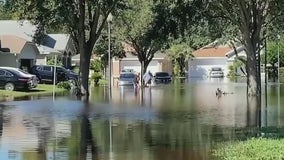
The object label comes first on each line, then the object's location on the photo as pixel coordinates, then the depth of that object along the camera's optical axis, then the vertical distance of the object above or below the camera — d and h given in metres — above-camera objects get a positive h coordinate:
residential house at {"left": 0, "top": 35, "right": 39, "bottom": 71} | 60.47 +2.58
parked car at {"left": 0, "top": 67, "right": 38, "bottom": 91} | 42.53 -0.09
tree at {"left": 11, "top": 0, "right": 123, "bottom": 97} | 35.31 +3.58
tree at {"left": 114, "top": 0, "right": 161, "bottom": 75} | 68.06 +5.57
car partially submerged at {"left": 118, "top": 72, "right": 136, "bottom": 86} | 61.56 -0.08
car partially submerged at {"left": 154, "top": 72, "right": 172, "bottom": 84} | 79.19 +0.13
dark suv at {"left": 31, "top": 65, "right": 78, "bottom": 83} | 54.75 +0.39
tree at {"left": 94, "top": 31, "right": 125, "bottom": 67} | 75.94 +3.56
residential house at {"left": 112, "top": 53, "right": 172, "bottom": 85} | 97.16 +2.15
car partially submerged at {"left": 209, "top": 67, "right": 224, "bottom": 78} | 99.44 +0.84
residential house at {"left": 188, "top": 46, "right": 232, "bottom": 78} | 104.62 +2.61
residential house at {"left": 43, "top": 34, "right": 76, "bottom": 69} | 76.38 +4.02
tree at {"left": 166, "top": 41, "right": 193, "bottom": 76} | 98.11 +3.85
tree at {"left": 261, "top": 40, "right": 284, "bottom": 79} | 88.25 +2.99
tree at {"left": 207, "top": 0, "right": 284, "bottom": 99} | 36.44 +3.56
